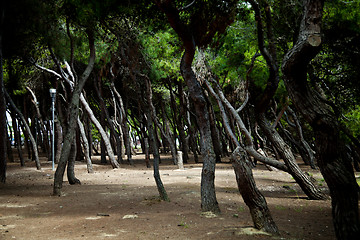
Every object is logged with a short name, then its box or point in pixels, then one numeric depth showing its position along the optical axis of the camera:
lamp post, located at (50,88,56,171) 17.67
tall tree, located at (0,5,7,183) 11.20
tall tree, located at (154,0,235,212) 7.06
